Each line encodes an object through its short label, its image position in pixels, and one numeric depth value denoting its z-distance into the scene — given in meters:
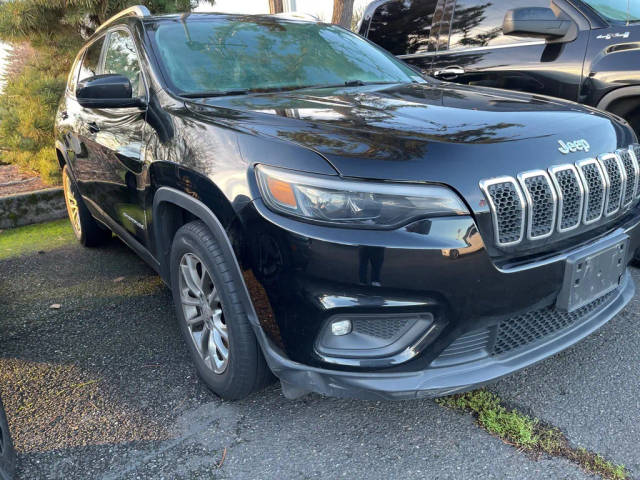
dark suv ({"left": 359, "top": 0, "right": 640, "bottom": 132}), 3.37
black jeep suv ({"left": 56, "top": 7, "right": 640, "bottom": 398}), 1.69
